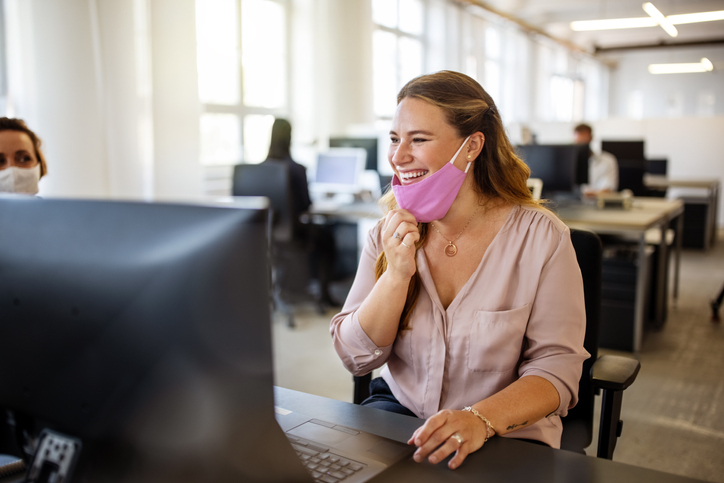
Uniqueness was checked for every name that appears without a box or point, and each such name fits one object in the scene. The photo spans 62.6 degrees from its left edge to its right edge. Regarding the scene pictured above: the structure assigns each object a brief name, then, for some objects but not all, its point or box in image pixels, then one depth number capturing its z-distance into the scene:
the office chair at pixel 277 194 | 3.89
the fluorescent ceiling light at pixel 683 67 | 12.20
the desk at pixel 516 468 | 0.81
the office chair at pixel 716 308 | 4.00
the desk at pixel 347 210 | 4.02
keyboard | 0.81
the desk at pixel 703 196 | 6.35
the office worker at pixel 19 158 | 1.59
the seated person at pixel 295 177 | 3.98
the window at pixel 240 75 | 5.63
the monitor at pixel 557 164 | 4.09
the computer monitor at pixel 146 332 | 0.56
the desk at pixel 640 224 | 3.27
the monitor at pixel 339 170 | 4.74
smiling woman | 1.19
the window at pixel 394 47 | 7.67
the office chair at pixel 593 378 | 1.26
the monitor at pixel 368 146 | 4.95
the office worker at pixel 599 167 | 5.52
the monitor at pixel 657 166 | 7.39
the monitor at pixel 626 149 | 6.57
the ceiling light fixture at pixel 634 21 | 8.41
